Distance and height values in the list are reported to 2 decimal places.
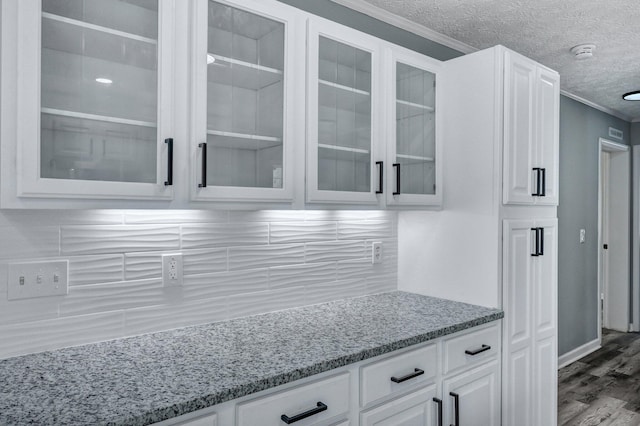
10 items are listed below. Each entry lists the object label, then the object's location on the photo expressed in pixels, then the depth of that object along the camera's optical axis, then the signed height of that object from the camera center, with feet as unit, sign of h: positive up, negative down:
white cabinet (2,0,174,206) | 4.05 +1.11
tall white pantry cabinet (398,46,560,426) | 7.38 -0.08
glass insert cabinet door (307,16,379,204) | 6.11 +1.40
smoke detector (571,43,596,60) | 9.45 +3.47
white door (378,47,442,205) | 7.05 +1.34
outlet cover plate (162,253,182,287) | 5.91 -0.74
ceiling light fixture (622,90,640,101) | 11.91 +3.17
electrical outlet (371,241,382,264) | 8.33 -0.70
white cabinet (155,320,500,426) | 4.49 -2.08
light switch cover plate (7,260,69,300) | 4.88 -0.74
